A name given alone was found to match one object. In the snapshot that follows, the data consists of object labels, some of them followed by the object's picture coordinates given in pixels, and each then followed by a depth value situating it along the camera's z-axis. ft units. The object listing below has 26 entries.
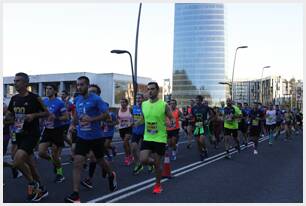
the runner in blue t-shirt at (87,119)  22.68
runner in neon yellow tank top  25.05
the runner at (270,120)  65.77
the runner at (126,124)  37.32
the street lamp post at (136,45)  73.77
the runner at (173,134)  40.93
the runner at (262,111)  57.80
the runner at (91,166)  25.67
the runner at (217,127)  59.73
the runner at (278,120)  72.34
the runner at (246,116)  58.01
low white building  217.15
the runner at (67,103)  38.78
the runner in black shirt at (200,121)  41.55
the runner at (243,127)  59.43
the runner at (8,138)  23.90
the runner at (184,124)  72.75
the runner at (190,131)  54.80
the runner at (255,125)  51.07
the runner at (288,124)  75.74
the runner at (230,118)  46.11
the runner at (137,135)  33.22
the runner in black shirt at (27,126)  22.11
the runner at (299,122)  108.78
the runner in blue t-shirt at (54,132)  27.61
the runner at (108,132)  34.29
